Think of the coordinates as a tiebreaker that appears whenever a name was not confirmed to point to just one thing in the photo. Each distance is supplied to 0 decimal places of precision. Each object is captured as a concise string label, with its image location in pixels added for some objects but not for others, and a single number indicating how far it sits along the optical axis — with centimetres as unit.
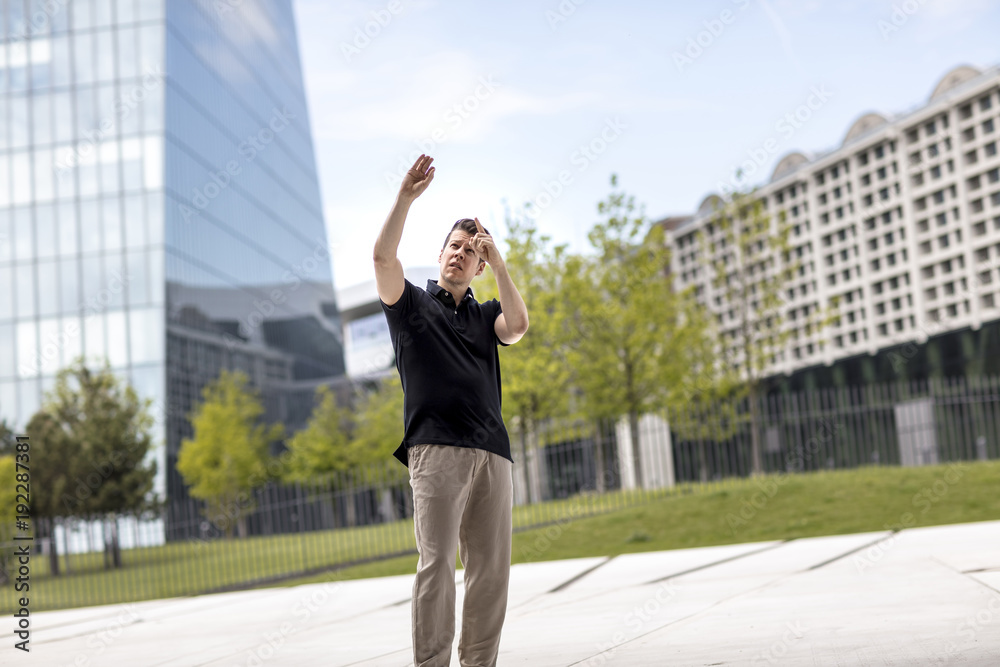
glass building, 3350
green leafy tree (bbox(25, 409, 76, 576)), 2120
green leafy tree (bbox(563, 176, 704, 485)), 2284
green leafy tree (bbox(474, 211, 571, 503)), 2484
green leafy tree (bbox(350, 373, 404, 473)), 3622
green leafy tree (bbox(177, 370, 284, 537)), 3172
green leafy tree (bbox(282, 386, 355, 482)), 3744
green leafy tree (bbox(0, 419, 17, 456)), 2628
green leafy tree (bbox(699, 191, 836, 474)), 2397
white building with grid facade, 4547
